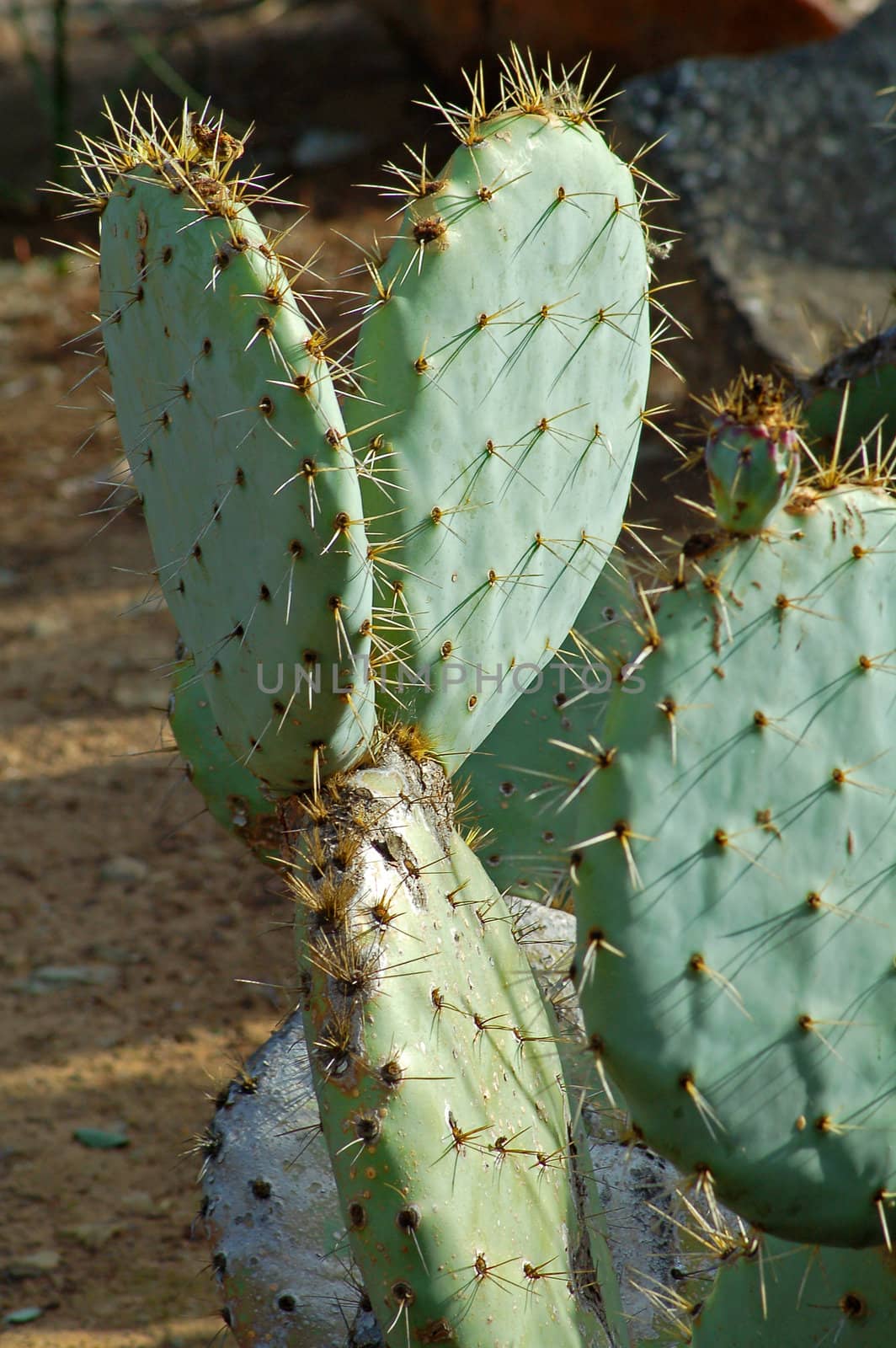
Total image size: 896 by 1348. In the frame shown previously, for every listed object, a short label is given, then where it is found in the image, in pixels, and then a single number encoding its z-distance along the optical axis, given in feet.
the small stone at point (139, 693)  20.85
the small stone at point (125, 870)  17.76
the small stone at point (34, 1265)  12.57
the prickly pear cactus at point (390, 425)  7.19
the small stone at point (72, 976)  16.03
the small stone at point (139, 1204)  13.35
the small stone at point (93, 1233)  12.97
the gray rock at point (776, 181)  25.09
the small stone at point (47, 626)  22.47
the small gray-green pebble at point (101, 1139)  14.05
